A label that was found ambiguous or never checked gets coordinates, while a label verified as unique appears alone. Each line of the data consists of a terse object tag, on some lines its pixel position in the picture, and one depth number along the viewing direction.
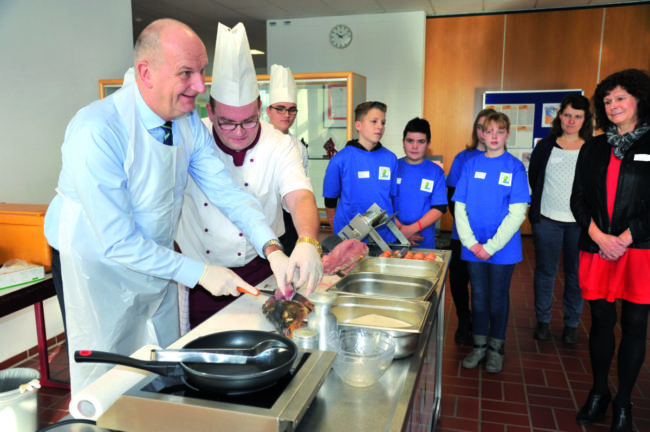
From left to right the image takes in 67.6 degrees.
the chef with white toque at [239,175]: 1.73
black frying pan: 0.80
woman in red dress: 1.97
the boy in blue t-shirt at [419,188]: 2.93
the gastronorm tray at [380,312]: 1.28
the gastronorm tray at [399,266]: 1.91
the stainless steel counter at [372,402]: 0.90
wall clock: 6.19
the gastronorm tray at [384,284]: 1.68
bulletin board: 6.02
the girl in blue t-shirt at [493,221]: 2.55
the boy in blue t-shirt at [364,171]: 2.89
